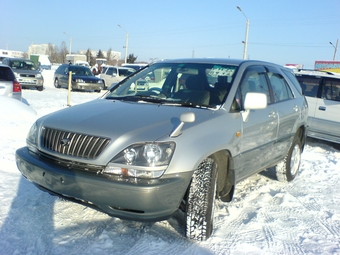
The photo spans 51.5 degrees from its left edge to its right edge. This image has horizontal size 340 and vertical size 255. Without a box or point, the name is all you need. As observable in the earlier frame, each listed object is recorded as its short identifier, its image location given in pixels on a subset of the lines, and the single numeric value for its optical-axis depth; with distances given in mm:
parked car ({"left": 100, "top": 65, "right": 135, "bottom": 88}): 22862
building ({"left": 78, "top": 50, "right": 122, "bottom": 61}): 103062
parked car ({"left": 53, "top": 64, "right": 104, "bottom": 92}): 19953
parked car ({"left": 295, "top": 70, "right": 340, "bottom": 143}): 7957
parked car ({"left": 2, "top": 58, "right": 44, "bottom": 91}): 18047
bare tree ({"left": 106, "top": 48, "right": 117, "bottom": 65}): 81200
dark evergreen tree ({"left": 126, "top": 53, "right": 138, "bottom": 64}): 71462
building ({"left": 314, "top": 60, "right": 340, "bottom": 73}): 36538
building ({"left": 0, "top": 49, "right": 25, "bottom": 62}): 86400
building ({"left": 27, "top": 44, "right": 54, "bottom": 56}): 115088
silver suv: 2816
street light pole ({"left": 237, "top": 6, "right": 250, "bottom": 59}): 26959
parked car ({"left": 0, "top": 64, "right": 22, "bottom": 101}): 9453
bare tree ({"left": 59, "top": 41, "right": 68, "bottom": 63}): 89750
